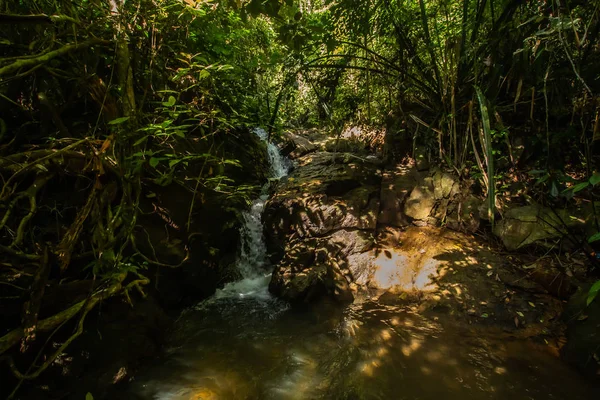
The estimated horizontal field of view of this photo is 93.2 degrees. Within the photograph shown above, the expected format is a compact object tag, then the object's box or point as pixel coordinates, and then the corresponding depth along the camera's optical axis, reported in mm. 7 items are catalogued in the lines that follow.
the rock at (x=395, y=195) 4461
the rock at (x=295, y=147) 7930
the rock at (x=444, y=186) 4215
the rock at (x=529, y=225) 3160
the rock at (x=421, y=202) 4341
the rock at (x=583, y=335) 2299
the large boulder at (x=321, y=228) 3840
